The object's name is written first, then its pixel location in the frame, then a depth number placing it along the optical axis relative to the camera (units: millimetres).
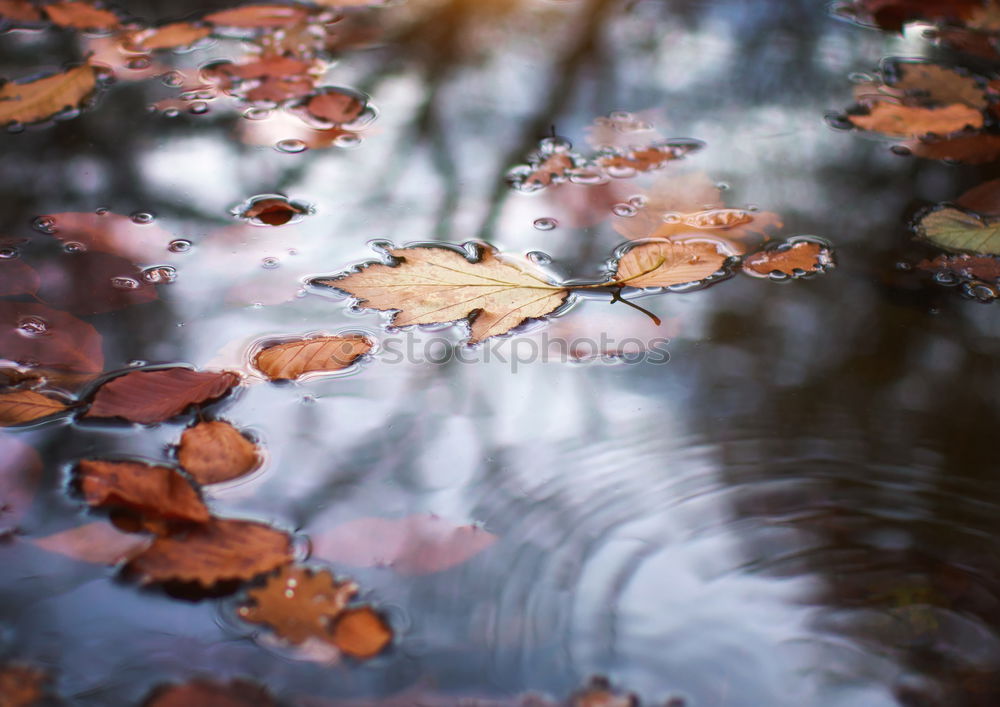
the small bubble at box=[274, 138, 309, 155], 1777
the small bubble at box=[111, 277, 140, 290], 1697
